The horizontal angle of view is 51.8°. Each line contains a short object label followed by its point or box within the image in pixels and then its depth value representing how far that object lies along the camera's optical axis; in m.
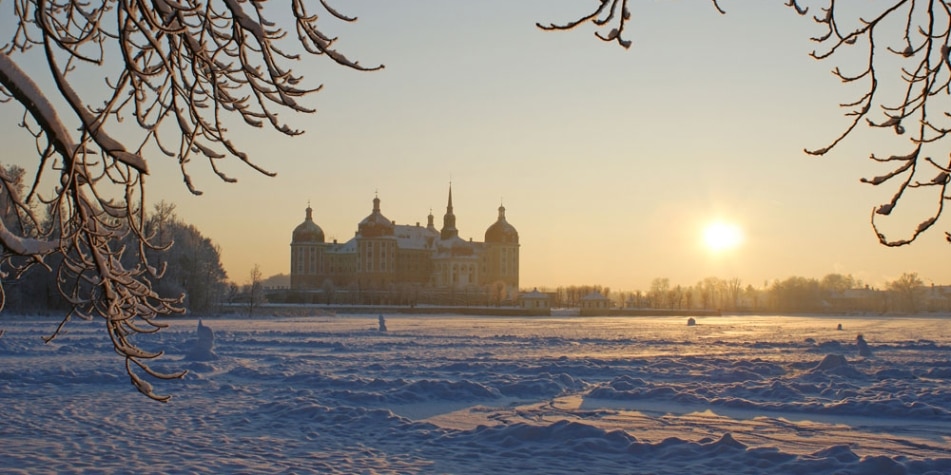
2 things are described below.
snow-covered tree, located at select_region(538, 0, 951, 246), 4.15
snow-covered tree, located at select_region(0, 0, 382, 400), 4.39
